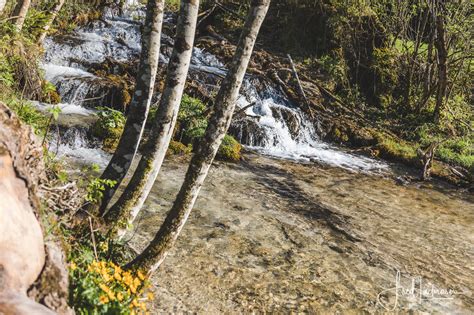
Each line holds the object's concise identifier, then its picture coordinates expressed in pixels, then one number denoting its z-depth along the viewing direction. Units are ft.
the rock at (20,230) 7.75
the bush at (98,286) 10.68
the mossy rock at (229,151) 37.47
